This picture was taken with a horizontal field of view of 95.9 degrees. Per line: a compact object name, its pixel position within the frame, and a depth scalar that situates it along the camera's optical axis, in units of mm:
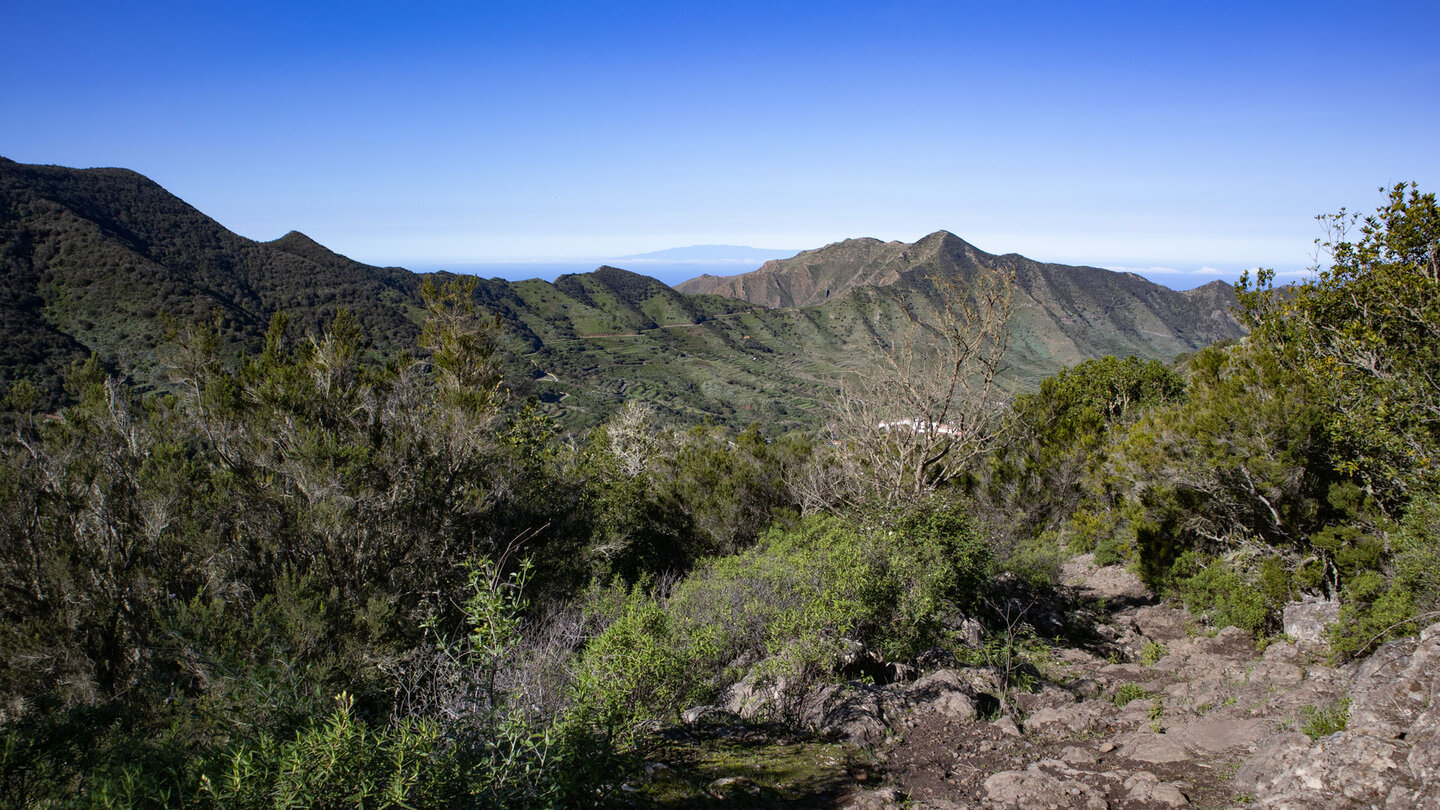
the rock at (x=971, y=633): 10148
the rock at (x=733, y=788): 5074
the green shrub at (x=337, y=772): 2539
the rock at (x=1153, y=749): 6086
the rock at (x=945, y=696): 7586
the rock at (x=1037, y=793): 5340
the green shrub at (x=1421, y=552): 6637
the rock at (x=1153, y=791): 5199
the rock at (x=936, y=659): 9320
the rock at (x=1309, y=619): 8805
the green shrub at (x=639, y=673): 4262
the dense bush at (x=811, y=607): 6059
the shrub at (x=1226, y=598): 9750
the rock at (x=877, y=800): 5293
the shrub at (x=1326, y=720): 5504
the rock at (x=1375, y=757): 4184
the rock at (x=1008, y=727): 7179
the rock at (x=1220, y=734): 6164
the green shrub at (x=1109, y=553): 15594
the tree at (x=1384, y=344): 7293
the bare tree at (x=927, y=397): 11023
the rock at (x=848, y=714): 7035
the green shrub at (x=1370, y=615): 6887
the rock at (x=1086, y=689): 8805
